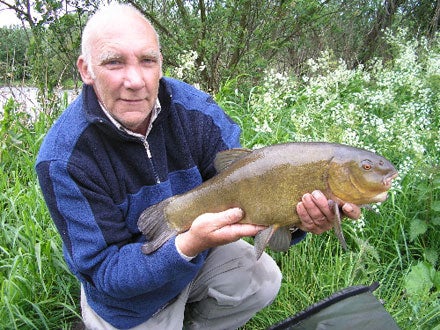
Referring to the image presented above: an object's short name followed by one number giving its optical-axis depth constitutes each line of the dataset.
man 1.65
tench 1.46
